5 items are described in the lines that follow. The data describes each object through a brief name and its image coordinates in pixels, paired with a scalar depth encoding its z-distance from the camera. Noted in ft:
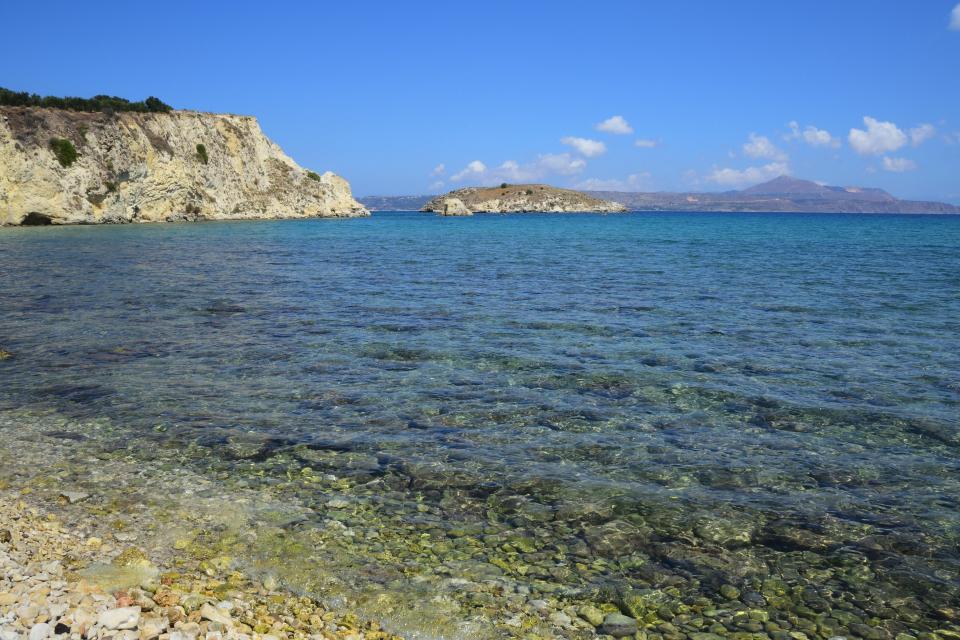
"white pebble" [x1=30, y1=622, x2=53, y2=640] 15.74
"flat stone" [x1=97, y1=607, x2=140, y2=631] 16.48
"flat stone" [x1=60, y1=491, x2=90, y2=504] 25.65
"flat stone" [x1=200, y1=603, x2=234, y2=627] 17.33
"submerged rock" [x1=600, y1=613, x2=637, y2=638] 18.42
